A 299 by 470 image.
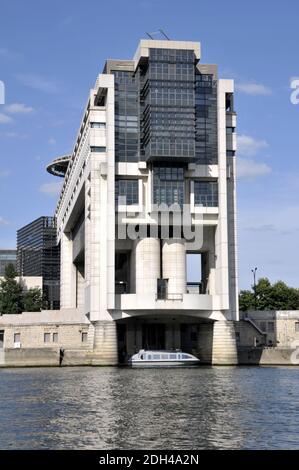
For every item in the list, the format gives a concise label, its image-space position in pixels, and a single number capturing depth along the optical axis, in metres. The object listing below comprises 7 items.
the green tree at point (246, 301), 152.38
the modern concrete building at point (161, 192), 103.75
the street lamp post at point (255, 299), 137.77
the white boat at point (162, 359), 100.64
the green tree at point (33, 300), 154.12
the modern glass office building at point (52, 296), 192.45
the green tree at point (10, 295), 152.38
